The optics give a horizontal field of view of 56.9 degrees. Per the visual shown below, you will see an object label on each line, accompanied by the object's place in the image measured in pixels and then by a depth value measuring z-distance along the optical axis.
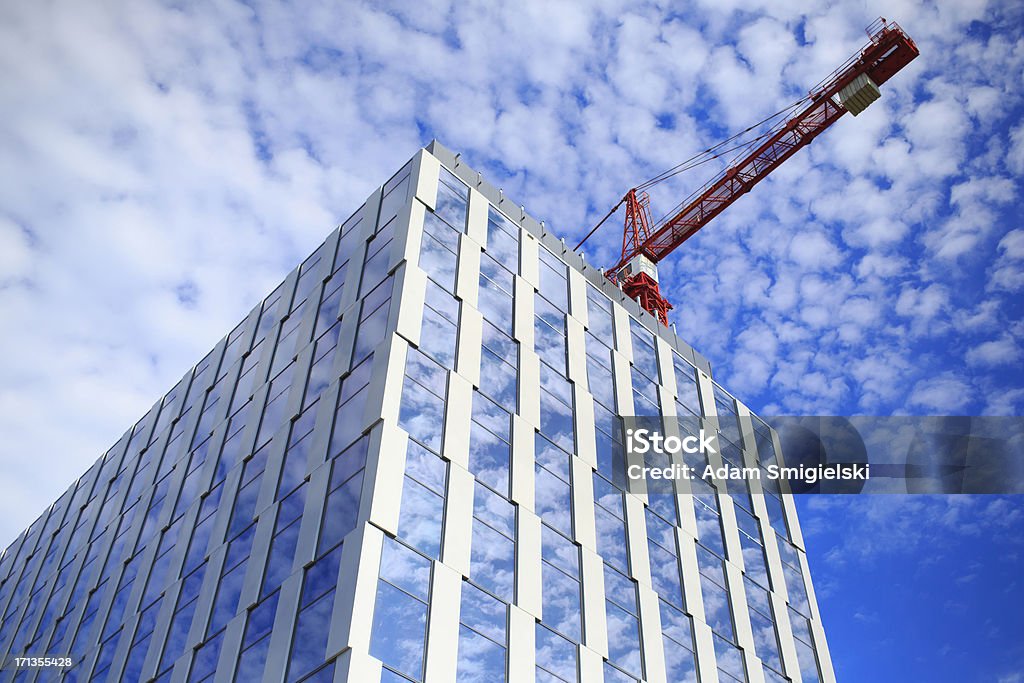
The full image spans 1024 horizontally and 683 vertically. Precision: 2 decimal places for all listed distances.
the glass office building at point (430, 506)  27.67
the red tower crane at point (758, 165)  70.56
